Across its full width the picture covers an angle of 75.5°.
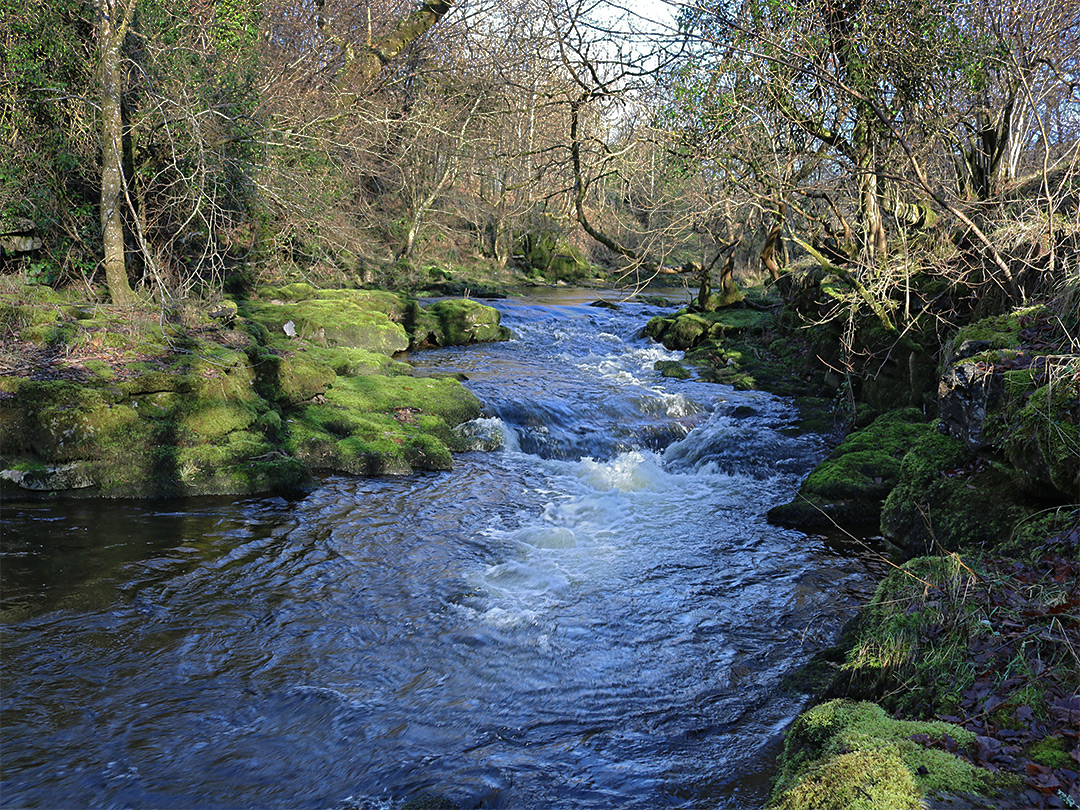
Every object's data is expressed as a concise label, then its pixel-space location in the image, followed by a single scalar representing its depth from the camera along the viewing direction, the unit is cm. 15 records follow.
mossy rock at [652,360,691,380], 1544
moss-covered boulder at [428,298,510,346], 1842
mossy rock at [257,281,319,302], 1652
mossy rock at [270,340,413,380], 1230
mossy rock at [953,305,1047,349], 637
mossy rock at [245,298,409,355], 1429
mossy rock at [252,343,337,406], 1044
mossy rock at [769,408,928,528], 788
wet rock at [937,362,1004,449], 586
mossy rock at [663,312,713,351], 1877
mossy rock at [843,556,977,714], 363
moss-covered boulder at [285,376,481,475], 958
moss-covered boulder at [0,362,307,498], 796
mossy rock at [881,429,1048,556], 543
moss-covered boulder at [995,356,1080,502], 468
